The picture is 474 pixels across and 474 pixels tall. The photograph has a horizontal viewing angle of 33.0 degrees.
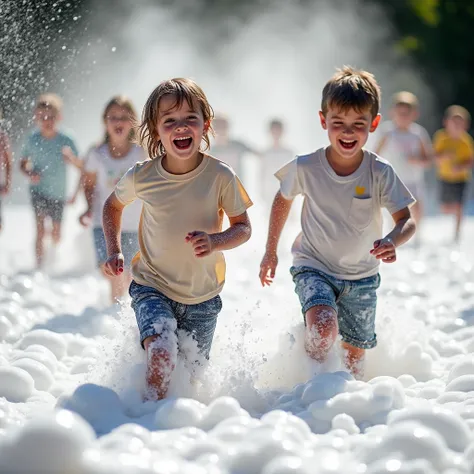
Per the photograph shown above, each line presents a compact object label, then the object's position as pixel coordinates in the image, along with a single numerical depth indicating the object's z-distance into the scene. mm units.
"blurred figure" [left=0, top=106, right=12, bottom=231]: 5996
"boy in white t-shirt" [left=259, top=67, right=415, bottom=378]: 3396
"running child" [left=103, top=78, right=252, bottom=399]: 3150
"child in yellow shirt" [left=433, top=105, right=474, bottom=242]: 9016
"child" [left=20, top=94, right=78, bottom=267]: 6520
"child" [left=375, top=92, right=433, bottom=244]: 7781
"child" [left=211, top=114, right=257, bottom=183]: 8211
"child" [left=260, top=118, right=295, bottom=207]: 8969
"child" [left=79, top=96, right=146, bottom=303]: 5047
